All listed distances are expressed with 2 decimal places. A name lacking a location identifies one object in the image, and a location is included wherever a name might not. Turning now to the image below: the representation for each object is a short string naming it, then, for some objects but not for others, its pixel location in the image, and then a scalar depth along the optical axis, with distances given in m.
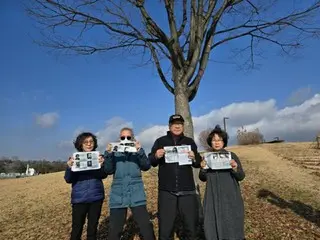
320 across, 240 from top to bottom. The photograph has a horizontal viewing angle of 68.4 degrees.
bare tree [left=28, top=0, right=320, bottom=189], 5.39
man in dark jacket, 3.34
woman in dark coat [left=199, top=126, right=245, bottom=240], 3.10
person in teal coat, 3.39
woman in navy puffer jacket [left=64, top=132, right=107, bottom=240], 3.48
